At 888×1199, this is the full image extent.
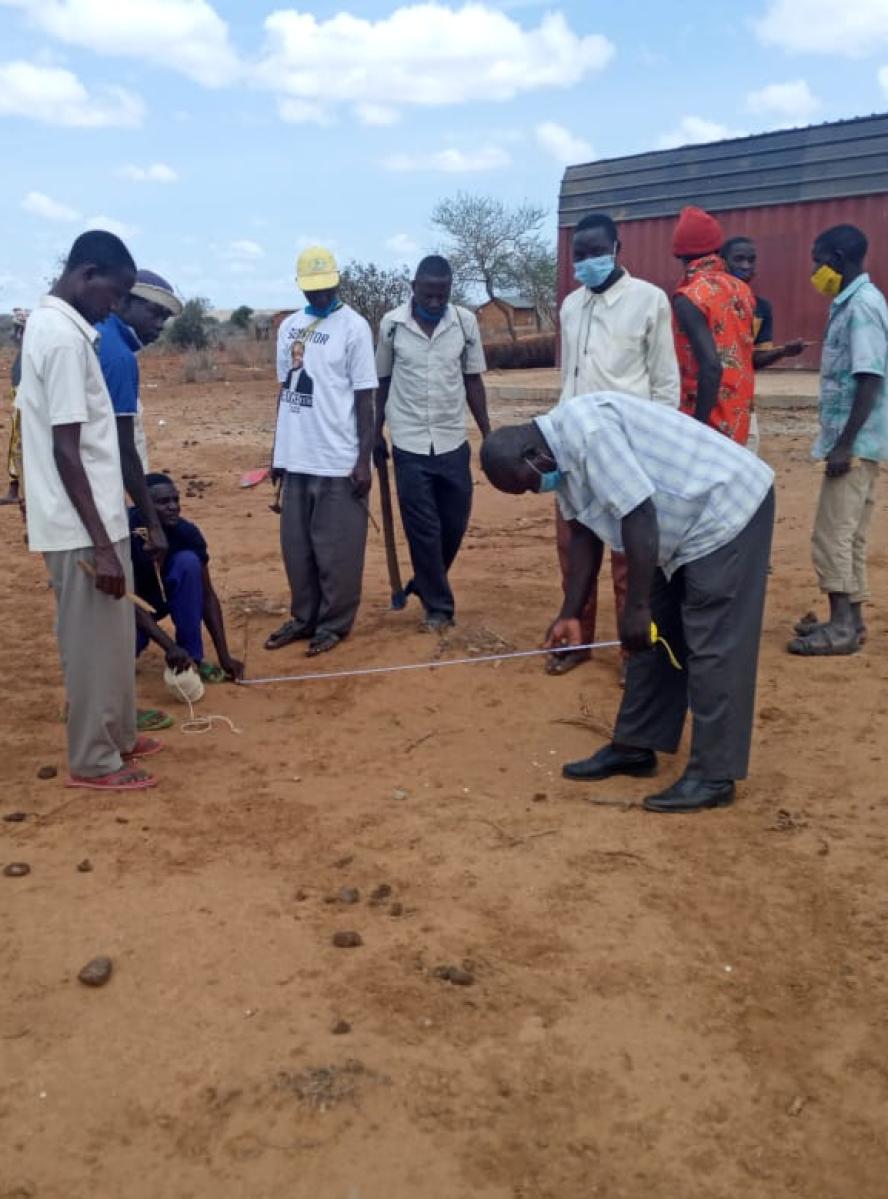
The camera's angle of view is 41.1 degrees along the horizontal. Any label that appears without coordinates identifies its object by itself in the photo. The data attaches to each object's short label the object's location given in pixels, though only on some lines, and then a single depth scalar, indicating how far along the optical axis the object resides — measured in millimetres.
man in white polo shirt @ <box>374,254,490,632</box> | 5941
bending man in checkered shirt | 3561
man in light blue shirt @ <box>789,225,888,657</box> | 5496
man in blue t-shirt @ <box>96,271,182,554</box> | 4539
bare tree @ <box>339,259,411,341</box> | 24391
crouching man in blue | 5020
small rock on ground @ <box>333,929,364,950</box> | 3180
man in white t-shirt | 5715
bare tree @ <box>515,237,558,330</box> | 35406
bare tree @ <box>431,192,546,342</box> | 37531
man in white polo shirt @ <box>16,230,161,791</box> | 3803
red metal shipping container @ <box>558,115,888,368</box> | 15242
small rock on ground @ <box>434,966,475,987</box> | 2998
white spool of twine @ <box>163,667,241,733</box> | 4949
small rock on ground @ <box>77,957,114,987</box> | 2996
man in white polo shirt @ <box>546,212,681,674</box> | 4973
